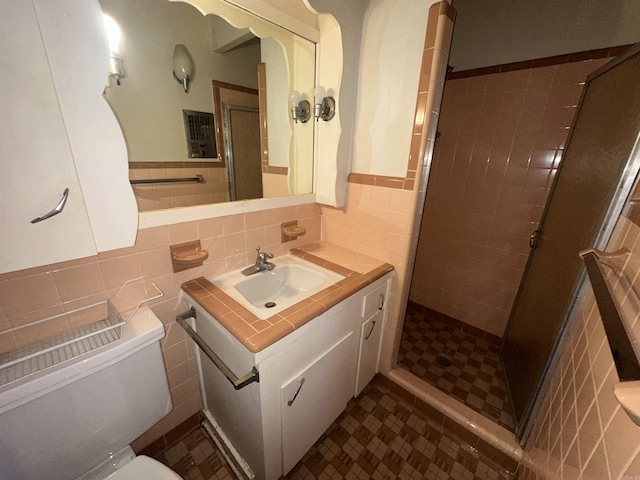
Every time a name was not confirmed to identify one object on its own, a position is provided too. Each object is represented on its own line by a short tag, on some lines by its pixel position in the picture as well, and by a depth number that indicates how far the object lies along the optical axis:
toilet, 0.61
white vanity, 0.80
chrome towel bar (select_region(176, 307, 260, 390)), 0.73
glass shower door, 0.81
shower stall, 0.95
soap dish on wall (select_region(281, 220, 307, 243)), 1.34
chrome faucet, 1.19
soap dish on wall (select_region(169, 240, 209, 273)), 0.96
